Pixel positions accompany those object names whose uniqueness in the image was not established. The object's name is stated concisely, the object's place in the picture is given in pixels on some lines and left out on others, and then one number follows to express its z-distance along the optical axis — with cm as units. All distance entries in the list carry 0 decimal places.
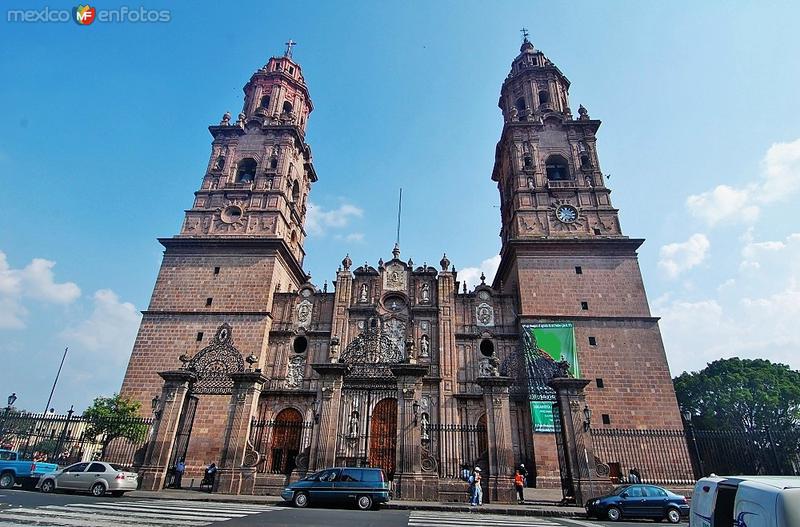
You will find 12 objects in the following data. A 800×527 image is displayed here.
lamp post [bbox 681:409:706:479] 1678
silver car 1343
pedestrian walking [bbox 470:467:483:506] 1320
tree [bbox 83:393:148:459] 1842
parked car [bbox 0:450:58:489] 1470
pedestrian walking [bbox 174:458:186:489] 1591
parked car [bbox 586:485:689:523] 1235
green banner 2272
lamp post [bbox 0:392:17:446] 1883
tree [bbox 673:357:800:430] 3136
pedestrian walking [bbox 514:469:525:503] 1511
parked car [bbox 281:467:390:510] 1214
